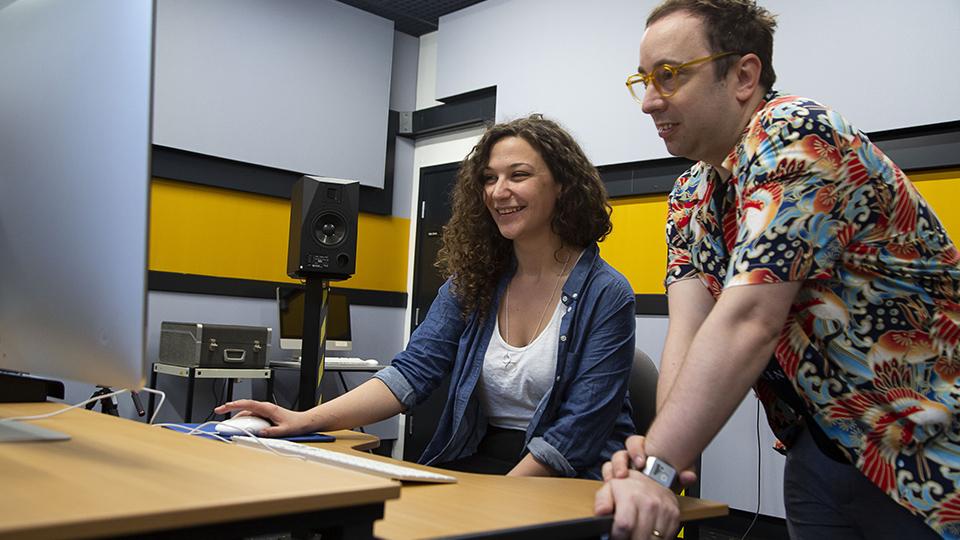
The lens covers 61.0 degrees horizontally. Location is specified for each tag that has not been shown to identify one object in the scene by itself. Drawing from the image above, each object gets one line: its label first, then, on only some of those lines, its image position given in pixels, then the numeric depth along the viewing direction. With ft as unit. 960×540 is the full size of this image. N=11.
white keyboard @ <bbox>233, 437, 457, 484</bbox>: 3.84
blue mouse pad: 4.74
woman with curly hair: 5.71
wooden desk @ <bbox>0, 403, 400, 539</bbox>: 2.17
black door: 18.02
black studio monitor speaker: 13.46
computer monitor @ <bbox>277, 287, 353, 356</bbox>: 16.66
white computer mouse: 4.84
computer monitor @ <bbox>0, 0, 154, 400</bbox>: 2.77
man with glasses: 3.70
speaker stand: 13.29
